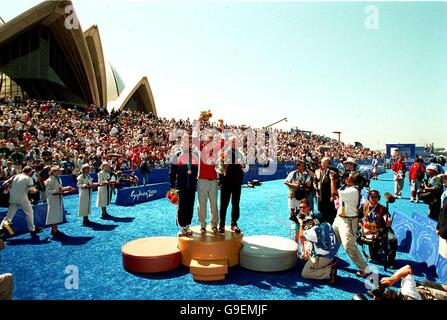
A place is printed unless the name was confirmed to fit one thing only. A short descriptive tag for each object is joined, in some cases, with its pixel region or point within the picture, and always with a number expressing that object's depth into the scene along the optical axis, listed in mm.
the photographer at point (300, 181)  7902
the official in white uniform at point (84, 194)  9469
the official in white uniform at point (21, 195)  7859
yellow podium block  5855
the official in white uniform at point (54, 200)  8195
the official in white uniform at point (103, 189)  10555
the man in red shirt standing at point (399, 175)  15670
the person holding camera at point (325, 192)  7016
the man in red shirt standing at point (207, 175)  6182
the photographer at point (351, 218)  5715
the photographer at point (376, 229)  6461
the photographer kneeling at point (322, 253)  5527
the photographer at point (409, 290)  3517
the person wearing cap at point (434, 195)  9117
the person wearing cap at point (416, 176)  14656
